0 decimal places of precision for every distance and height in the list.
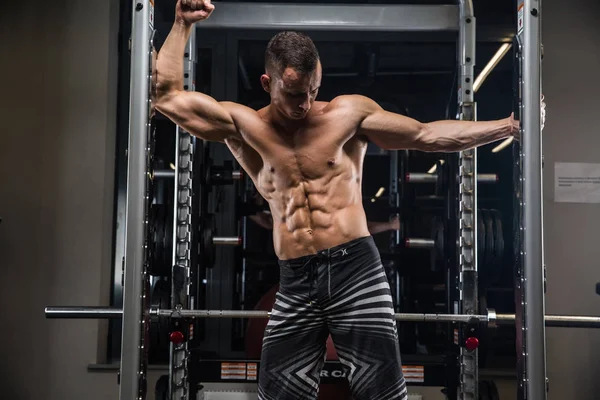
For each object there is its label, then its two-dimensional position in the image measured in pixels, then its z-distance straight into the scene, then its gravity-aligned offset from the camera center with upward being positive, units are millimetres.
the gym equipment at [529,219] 1711 +57
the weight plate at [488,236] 2959 +11
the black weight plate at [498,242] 2963 -18
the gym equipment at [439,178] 2961 +302
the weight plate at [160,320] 2752 -382
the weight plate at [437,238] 2979 -2
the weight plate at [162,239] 2898 -24
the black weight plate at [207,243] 2938 -41
